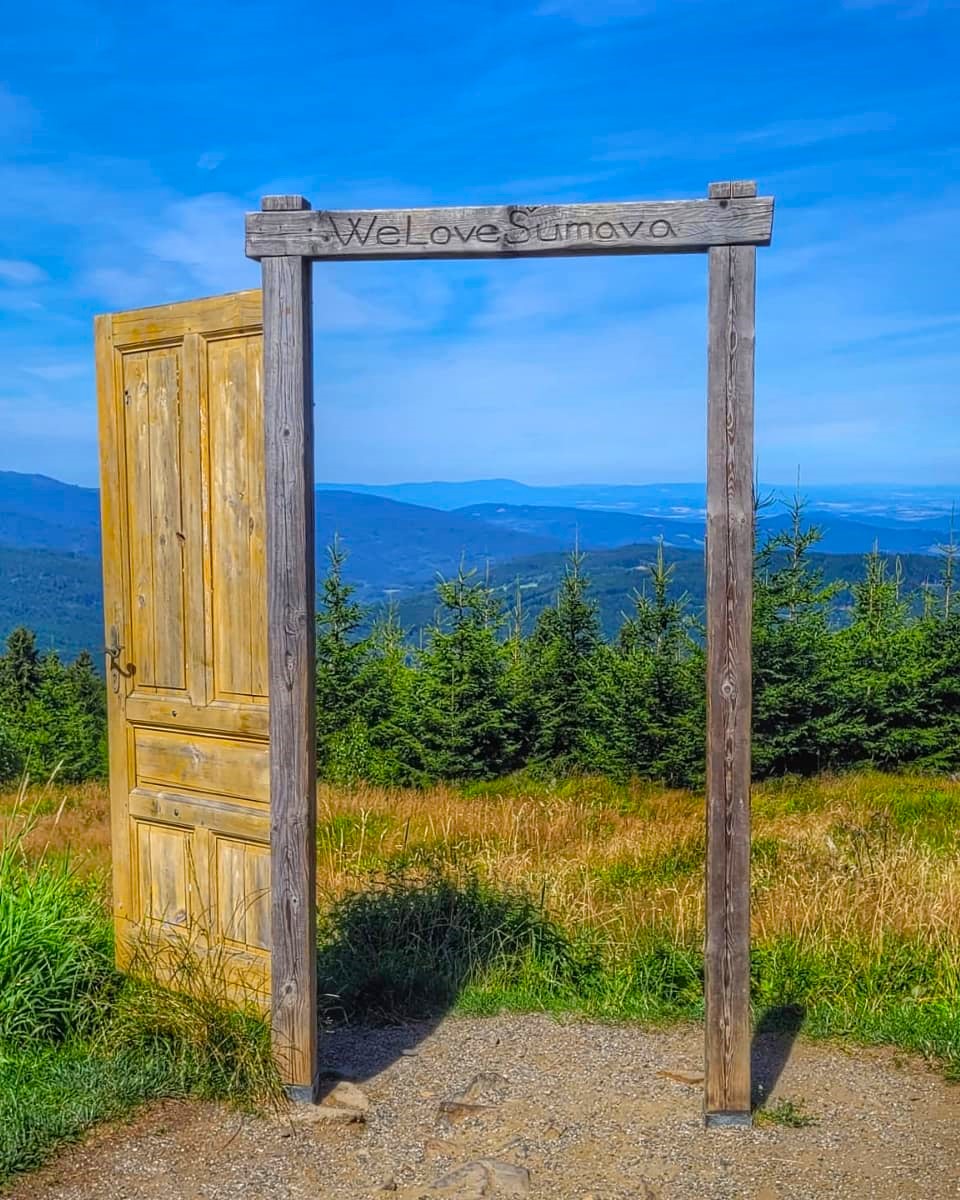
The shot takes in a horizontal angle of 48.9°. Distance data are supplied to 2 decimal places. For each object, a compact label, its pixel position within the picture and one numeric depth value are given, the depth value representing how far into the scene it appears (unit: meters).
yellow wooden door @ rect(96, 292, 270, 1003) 4.54
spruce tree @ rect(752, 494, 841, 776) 14.22
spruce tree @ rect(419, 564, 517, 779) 14.53
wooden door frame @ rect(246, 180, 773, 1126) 3.88
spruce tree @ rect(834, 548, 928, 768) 14.95
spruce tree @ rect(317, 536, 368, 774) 16.56
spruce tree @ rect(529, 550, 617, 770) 14.88
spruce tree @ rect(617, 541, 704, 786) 13.87
